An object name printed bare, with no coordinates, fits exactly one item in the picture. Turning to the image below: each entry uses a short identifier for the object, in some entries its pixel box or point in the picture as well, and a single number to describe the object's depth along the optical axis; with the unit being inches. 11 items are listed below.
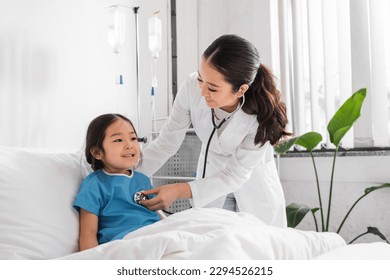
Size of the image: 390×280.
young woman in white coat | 56.3
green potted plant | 76.0
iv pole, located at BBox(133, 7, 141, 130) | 97.0
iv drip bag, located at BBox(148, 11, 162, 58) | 93.1
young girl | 50.8
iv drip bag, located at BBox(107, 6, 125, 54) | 88.2
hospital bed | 33.8
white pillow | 44.6
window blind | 85.3
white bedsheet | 35.5
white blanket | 30.2
